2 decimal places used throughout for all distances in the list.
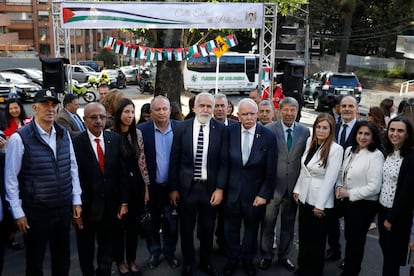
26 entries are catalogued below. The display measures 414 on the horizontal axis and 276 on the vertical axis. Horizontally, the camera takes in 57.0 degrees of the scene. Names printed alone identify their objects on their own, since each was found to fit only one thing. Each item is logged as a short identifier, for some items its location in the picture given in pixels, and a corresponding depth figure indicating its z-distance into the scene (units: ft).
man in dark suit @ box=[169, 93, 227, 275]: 12.52
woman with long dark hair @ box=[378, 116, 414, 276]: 10.44
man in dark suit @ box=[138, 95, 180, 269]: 13.28
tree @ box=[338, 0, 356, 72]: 97.99
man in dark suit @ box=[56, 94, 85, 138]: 16.96
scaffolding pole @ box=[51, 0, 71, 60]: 29.92
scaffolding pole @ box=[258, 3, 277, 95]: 31.14
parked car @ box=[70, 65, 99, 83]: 93.97
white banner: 29.50
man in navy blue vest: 10.02
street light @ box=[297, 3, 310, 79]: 90.95
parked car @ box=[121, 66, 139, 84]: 106.23
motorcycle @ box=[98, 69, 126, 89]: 92.03
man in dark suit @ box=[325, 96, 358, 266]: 14.90
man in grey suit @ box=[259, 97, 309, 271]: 13.25
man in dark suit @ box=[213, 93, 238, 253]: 15.39
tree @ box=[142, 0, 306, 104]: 37.40
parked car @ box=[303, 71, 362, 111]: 57.93
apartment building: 166.50
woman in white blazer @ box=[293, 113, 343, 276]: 12.04
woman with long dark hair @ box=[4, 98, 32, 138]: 18.02
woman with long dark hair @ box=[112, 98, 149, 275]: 12.39
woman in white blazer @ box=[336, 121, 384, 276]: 11.57
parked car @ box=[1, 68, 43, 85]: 69.23
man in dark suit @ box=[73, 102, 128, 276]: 11.54
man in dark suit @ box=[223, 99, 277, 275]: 12.63
